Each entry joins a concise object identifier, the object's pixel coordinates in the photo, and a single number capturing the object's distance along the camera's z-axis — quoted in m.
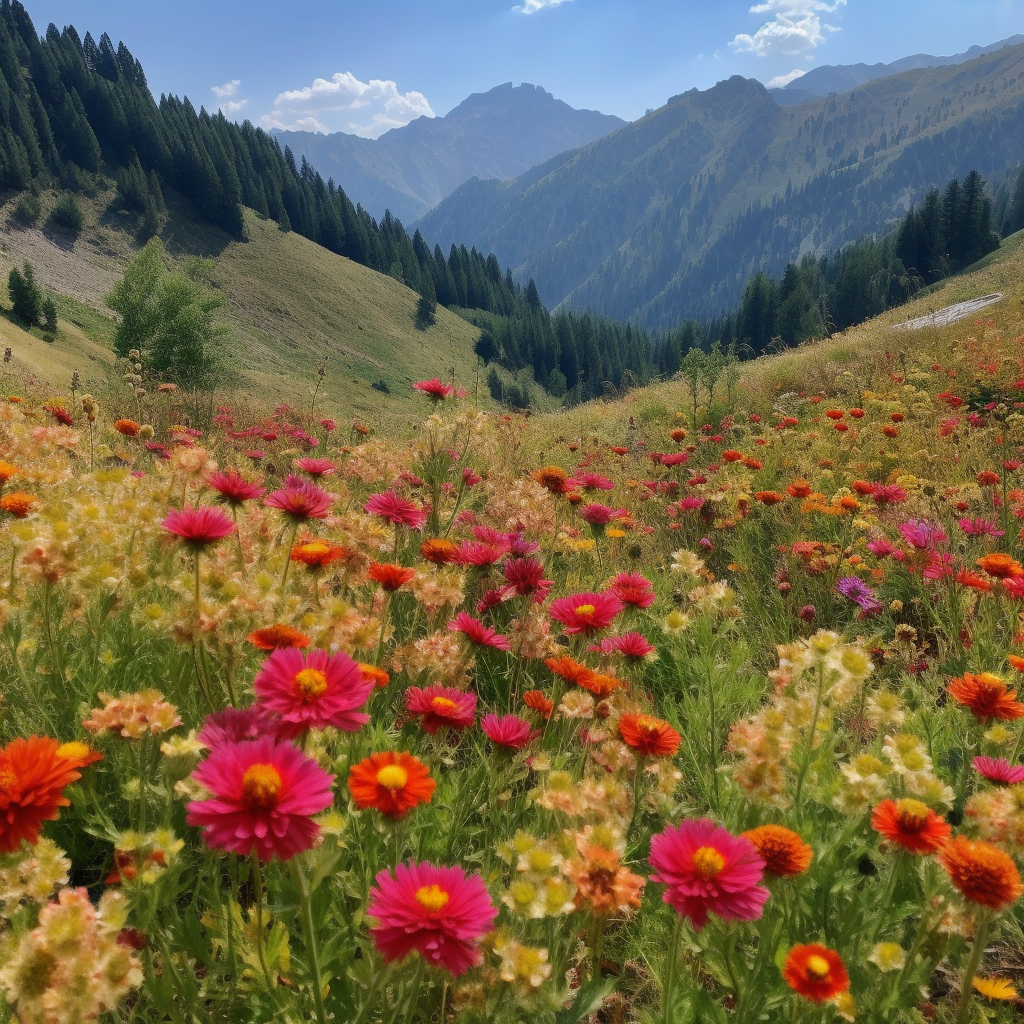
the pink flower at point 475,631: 0.87
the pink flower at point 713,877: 0.56
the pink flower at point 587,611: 0.85
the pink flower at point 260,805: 0.51
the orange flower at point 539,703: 0.87
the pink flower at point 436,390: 1.40
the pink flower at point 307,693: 0.58
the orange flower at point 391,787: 0.58
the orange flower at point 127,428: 2.89
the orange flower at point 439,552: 1.01
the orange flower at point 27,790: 0.54
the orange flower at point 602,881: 0.60
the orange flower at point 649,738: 0.71
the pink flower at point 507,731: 0.73
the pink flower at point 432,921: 0.52
